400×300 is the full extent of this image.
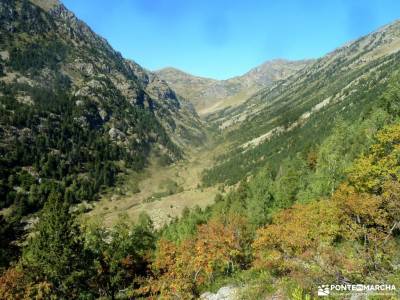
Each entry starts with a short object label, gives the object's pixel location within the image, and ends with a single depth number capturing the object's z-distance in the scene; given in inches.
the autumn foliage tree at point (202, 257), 1876.8
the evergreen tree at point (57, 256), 2118.6
